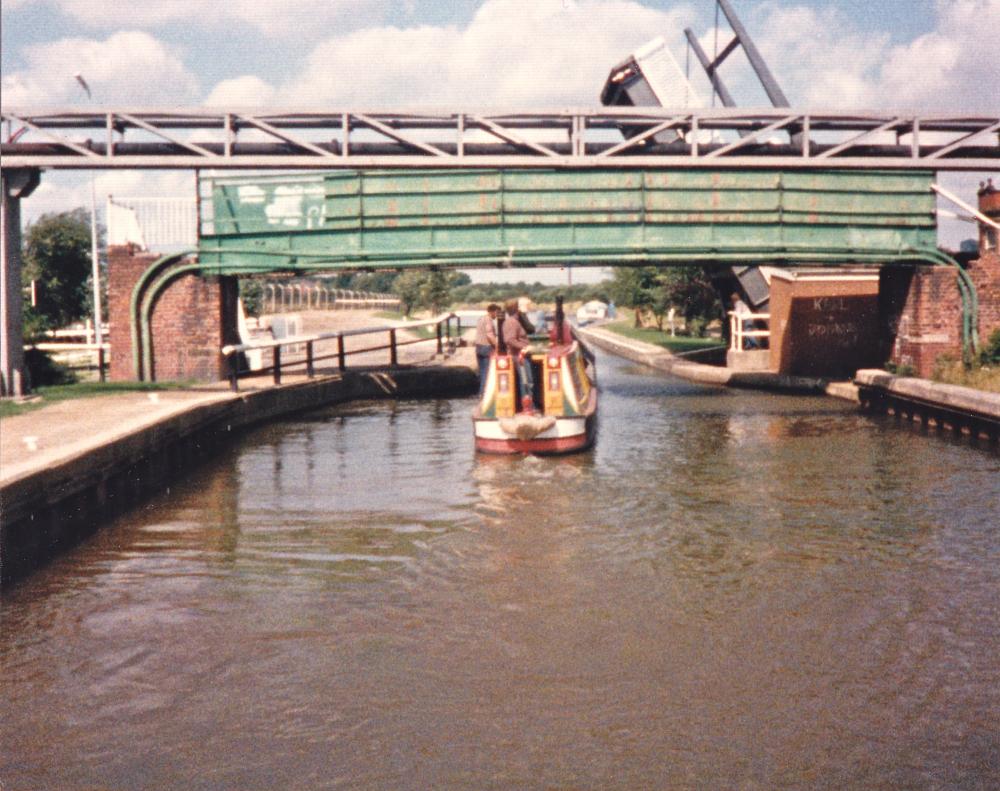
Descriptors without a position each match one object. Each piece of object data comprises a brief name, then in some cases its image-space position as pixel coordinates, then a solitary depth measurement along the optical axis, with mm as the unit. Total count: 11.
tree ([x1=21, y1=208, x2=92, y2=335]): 50812
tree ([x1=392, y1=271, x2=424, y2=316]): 80500
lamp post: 38406
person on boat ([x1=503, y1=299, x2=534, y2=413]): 16797
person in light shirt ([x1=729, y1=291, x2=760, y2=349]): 32125
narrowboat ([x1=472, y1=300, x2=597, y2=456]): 16344
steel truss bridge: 22578
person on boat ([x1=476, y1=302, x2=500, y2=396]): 18633
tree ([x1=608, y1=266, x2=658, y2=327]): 54531
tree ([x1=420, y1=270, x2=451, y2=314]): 70500
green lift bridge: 23859
